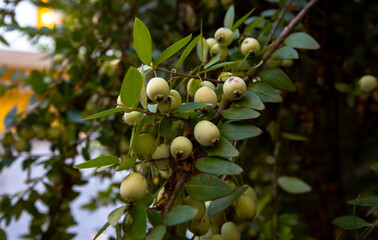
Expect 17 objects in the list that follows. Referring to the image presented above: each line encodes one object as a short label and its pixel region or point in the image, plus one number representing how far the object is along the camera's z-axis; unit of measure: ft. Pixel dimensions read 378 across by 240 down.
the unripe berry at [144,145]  0.94
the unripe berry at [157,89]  0.91
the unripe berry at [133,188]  0.88
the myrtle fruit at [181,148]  0.91
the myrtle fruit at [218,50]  1.30
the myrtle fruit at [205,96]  0.99
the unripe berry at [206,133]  0.91
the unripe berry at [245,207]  1.10
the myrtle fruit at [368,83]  1.85
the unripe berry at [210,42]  1.35
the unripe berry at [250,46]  1.26
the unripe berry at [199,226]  0.98
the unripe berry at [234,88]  1.01
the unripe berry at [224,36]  1.27
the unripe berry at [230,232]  1.09
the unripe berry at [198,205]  0.96
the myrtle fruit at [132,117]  0.97
